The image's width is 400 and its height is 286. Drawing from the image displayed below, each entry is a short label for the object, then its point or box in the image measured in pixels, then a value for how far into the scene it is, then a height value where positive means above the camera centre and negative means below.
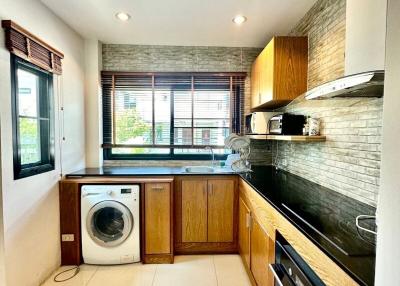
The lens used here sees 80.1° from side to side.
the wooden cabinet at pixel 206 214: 2.80 -0.96
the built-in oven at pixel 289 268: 1.10 -0.70
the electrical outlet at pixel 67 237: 2.60 -1.15
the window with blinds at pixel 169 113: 3.37 +0.28
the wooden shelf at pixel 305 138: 2.09 -0.04
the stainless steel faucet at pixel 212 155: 3.38 -0.32
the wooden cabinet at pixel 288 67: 2.40 +0.67
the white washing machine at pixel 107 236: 2.56 -1.00
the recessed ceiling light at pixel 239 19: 2.51 +1.22
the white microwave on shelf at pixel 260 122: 2.87 +0.14
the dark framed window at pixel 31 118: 1.92 +0.12
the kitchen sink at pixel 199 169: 3.15 -0.49
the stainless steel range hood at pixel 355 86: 0.97 +0.24
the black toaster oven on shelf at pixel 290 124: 2.37 +0.09
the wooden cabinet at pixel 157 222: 2.62 -0.99
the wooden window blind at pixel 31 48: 1.81 +0.73
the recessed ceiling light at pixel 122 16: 2.46 +1.22
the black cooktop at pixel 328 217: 0.86 -0.47
